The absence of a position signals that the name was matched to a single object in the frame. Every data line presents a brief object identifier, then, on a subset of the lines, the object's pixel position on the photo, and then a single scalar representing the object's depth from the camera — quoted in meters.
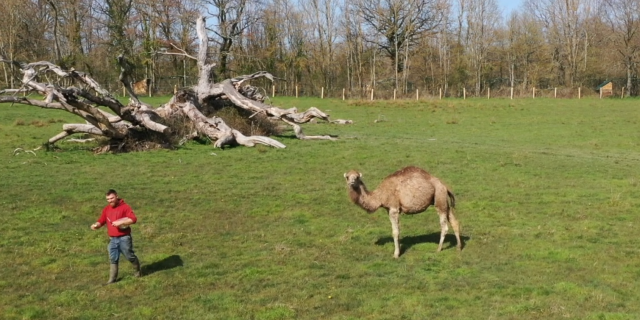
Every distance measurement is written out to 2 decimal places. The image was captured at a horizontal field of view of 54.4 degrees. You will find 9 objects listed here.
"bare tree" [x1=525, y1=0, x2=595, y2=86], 79.25
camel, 11.64
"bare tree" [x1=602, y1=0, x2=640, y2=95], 73.81
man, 10.28
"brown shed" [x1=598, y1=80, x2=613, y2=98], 73.74
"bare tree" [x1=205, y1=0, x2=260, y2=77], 65.00
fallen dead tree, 23.17
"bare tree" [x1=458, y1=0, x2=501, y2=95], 81.69
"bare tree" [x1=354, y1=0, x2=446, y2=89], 70.25
